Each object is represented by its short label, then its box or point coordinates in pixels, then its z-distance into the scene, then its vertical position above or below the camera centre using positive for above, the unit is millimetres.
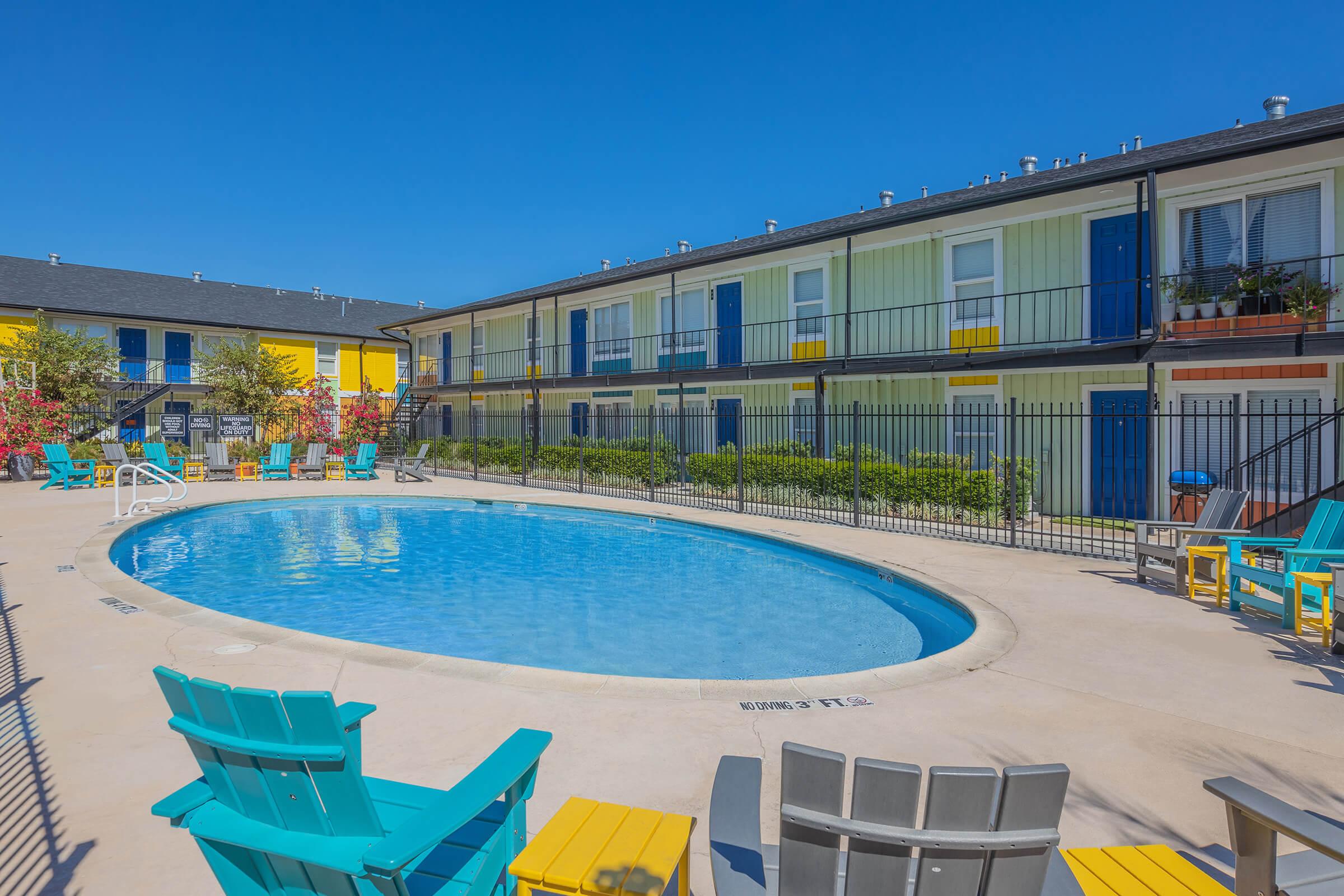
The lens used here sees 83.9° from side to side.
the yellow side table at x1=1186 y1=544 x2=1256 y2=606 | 7352 -1319
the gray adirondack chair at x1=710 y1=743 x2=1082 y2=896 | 1736 -934
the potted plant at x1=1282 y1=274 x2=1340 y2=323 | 11727 +2129
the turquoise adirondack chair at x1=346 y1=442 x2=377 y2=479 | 22844 -927
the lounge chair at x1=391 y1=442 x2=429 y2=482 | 21766 -971
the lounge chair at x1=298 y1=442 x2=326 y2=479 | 23109 -826
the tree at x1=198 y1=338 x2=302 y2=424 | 26594 +2049
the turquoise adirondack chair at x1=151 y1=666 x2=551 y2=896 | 1997 -1068
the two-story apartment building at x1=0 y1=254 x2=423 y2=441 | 28891 +4734
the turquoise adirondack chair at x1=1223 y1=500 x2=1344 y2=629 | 6305 -1128
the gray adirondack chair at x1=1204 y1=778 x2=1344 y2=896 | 2037 -1218
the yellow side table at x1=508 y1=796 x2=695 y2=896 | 2053 -1236
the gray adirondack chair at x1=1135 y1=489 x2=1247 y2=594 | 7801 -1113
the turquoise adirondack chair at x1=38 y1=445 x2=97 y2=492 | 18969 -873
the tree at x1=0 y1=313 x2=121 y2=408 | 23203 +2402
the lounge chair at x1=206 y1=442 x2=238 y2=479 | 22172 -792
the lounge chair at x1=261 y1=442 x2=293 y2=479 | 22609 -817
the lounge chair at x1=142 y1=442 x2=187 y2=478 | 20766 -639
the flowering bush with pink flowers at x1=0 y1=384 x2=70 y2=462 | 21453 +404
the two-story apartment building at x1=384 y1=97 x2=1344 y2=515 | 12156 +2880
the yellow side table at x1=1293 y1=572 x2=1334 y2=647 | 5773 -1312
